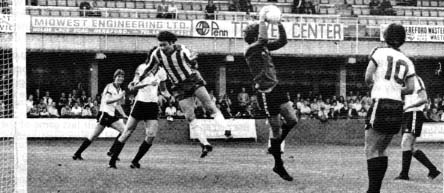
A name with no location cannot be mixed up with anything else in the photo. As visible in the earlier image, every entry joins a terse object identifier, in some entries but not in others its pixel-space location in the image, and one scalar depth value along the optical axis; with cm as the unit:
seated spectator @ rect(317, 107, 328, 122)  2734
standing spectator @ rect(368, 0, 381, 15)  3359
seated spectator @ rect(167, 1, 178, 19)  3066
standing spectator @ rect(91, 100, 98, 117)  2667
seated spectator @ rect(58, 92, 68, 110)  2734
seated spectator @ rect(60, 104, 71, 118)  2637
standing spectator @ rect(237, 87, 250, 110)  2796
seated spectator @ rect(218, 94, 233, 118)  2691
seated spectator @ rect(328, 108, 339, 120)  2815
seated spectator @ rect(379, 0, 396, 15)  3347
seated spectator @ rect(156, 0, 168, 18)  3049
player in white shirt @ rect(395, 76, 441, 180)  1216
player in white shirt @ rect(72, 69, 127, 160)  1572
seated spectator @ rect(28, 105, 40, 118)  2575
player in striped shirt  1227
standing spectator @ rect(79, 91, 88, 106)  2736
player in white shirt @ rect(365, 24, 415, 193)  853
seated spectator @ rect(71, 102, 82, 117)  2631
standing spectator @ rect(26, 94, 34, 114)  2570
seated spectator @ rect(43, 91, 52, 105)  2688
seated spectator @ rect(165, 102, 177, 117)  2683
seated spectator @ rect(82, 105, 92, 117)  2616
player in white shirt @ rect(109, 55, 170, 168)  1339
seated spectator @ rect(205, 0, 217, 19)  3117
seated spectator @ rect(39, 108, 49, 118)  2586
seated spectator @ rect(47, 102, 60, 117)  2618
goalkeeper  1137
